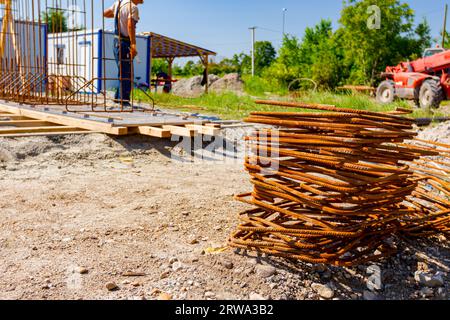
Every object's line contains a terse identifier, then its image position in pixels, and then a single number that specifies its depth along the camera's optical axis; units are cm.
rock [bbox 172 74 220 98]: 2527
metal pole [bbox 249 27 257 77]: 4123
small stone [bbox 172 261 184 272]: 220
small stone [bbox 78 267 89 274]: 215
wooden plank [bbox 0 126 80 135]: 487
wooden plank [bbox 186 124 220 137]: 521
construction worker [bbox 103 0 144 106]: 687
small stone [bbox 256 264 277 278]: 213
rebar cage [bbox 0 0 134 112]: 736
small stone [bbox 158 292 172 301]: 195
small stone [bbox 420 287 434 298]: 224
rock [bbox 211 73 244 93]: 2526
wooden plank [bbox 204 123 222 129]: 553
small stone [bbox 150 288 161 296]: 199
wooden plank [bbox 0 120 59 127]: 543
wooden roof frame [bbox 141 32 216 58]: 2080
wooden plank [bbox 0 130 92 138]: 469
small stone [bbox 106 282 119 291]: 201
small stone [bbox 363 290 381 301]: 212
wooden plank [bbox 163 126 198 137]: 520
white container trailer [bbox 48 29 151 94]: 1658
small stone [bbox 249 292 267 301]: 199
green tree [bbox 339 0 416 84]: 2159
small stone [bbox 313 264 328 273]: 224
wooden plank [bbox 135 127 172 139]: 511
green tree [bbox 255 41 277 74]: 4341
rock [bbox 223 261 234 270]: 221
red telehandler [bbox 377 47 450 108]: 1088
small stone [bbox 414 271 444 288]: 228
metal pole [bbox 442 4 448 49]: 2345
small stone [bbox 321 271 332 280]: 220
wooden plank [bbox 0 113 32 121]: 619
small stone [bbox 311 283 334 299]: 207
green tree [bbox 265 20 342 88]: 2267
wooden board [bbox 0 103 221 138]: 512
